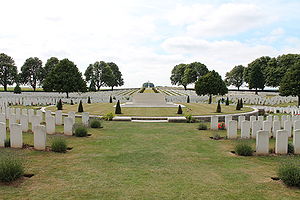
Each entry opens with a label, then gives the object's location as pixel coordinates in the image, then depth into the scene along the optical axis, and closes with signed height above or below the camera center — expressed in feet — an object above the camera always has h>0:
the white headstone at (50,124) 42.63 -5.72
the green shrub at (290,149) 32.11 -7.48
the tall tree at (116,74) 337.52 +23.65
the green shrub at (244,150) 30.83 -7.34
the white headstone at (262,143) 30.76 -6.45
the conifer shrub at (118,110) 76.32 -5.86
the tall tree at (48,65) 236.02 +24.65
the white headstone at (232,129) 41.29 -6.32
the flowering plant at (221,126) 53.21 -7.50
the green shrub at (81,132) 42.09 -6.98
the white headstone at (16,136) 31.53 -5.82
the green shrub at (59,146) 30.99 -6.92
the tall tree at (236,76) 313.73 +19.12
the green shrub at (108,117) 65.30 -6.86
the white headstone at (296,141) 31.19 -6.30
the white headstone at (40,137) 31.20 -5.86
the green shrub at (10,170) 20.10 -6.56
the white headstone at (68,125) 42.29 -5.82
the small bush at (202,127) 51.78 -7.48
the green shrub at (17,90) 174.03 +0.58
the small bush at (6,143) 32.68 -6.92
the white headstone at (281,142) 31.12 -6.42
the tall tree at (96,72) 281.54 +21.66
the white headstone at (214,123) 52.41 -6.73
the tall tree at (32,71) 237.45 +19.01
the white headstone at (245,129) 40.01 -6.19
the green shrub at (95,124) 52.70 -7.03
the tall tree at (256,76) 226.99 +14.07
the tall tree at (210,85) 136.56 +3.50
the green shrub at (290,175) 20.10 -6.89
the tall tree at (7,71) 224.74 +18.09
